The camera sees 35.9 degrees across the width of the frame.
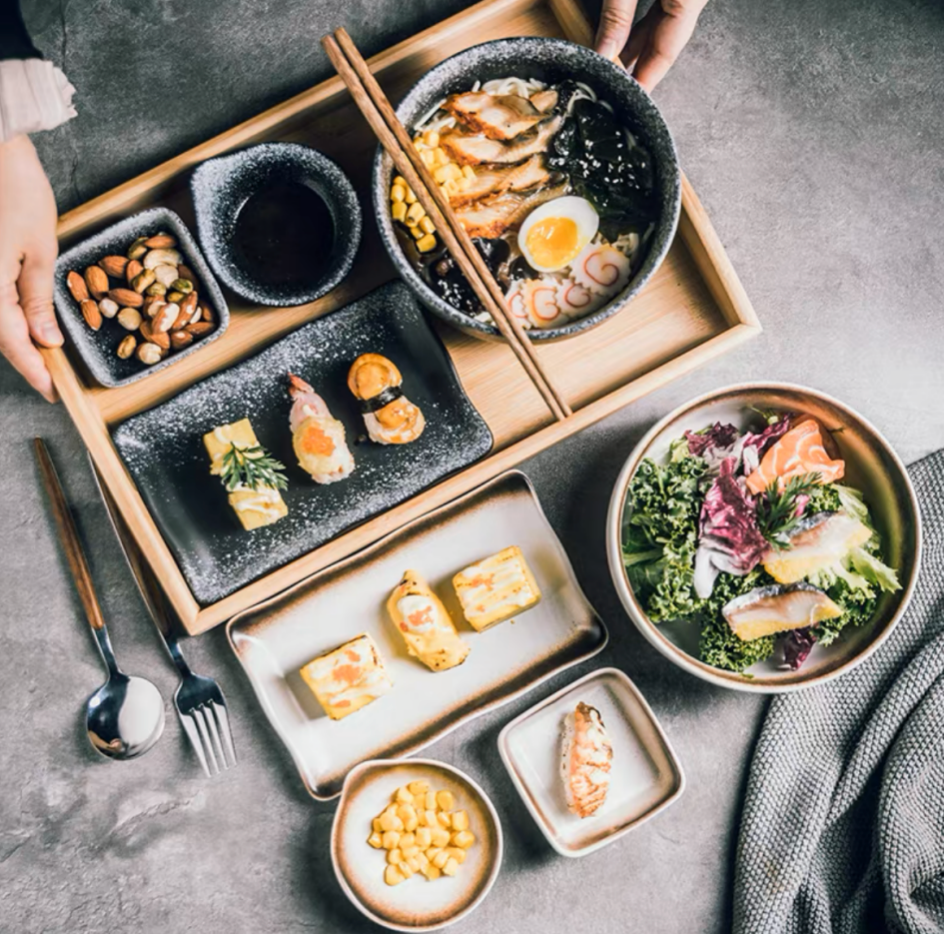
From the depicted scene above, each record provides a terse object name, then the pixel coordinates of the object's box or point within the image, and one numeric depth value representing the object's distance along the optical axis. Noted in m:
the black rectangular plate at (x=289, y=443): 0.84
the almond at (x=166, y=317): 0.82
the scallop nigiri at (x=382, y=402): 0.83
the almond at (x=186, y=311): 0.82
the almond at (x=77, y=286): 0.82
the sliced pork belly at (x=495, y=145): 0.82
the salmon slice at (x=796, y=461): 0.86
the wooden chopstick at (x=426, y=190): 0.76
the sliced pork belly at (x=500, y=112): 0.81
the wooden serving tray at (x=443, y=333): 0.82
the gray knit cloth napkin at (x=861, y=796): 0.90
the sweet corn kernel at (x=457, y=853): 0.88
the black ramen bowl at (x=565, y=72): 0.79
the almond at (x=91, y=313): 0.82
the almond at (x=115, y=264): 0.82
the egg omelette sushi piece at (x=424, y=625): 0.86
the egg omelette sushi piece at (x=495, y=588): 0.87
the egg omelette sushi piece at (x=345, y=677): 0.86
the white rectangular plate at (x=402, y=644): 0.87
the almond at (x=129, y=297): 0.82
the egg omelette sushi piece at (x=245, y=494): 0.83
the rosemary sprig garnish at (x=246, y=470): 0.82
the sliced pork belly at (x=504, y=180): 0.82
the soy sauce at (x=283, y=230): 0.84
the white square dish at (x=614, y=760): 0.89
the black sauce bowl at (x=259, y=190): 0.82
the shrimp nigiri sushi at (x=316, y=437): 0.83
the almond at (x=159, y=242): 0.82
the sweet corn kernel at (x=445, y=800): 0.89
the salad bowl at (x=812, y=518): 0.85
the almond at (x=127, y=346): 0.83
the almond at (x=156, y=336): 0.82
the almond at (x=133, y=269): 0.82
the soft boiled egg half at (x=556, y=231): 0.82
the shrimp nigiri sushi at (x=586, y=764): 0.88
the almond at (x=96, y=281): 0.82
